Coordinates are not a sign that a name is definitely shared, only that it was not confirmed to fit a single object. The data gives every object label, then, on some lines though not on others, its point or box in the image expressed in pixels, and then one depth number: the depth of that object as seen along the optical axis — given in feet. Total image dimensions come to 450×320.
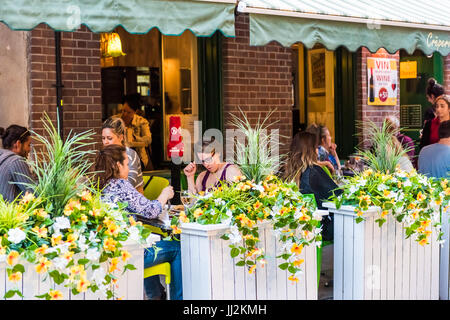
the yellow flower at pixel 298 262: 23.12
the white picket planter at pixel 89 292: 18.20
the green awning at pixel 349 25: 32.37
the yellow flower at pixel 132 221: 20.38
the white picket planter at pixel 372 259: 26.06
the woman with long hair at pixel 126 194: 26.87
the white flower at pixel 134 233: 19.93
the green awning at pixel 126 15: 26.29
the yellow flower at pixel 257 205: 22.77
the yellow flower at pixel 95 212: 19.37
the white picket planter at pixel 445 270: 30.77
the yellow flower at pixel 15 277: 17.55
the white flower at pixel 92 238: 18.78
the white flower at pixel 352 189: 26.59
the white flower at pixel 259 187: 23.42
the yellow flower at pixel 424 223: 26.94
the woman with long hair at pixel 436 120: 45.79
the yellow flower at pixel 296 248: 23.16
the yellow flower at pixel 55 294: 18.22
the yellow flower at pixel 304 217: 23.22
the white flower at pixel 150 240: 20.64
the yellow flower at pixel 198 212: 22.53
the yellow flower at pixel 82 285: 18.13
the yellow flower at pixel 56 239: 18.12
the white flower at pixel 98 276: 18.84
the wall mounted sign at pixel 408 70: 64.91
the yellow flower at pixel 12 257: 17.44
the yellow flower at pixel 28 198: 18.82
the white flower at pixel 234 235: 21.78
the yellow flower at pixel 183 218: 22.71
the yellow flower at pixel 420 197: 26.71
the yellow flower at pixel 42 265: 17.70
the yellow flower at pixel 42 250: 17.82
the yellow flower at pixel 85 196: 19.70
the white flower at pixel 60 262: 17.99
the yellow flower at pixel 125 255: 19.11
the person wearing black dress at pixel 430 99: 49.11
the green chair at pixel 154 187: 36.01
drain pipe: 41.48
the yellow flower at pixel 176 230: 21.82
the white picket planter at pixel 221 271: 21.95
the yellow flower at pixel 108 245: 18.76
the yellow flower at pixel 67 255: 17.93
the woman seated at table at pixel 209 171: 32.55
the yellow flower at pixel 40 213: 18.62
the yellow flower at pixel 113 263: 18.76
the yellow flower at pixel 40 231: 18.15
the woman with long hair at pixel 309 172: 32.51
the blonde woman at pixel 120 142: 34.22
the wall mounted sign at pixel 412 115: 65.48
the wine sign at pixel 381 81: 59.91
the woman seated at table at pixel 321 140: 43.78
